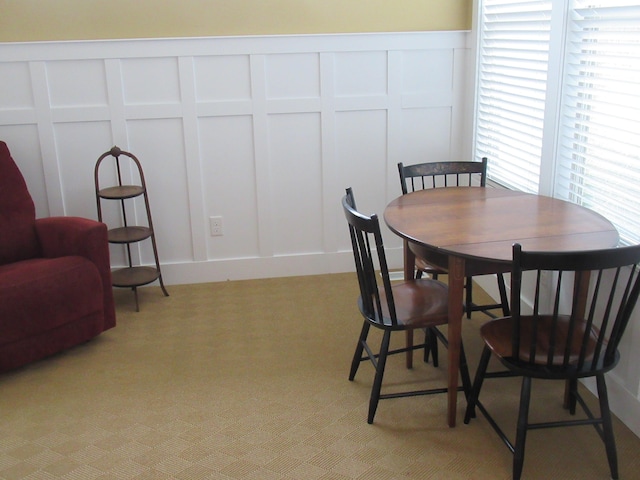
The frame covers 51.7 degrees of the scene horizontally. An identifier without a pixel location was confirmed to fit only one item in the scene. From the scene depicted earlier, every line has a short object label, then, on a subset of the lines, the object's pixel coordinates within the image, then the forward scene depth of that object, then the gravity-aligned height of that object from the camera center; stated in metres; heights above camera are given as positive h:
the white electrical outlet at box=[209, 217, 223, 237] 4.03 -1.00
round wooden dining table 2.28 -0.64
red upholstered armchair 2.96 -0.98
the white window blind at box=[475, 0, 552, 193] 3.08 -0.19
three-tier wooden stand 3.63 -0.95
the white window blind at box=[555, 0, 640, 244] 2.42 -0.25
